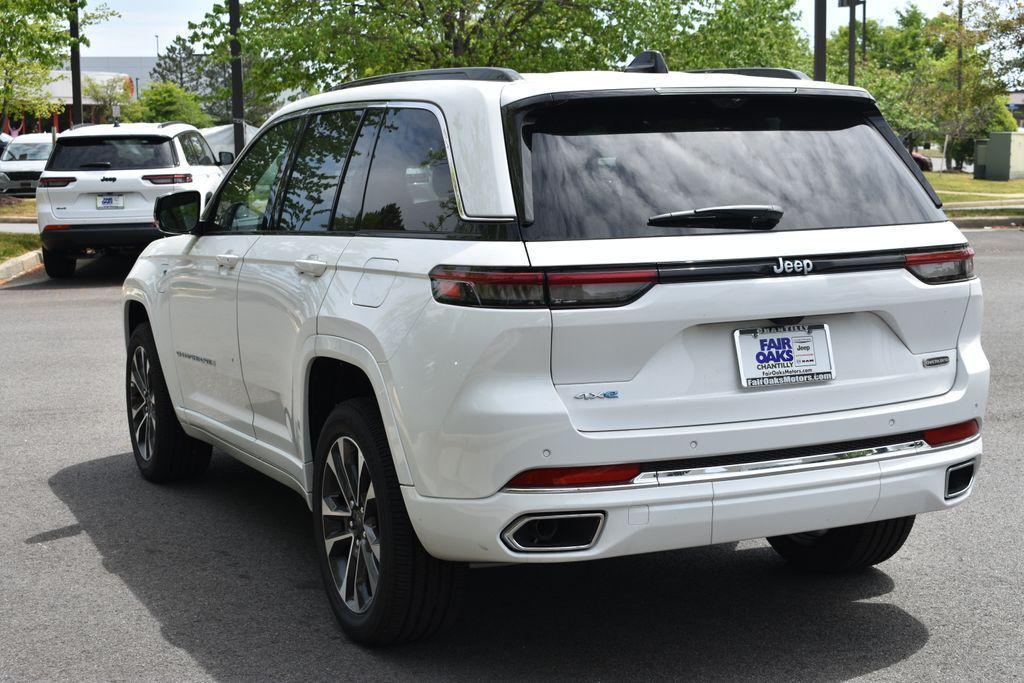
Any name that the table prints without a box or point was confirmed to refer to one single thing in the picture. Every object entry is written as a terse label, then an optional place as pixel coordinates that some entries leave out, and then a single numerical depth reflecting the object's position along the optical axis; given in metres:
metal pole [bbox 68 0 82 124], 30.83
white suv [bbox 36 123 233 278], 17.31
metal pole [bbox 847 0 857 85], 48.84
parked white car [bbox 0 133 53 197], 35.78
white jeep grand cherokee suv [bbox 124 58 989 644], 3.92
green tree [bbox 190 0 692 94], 26.33
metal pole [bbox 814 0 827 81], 23.27
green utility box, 51.09
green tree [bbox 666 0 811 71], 28.72
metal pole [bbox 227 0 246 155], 26.19
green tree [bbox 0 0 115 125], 22.22
